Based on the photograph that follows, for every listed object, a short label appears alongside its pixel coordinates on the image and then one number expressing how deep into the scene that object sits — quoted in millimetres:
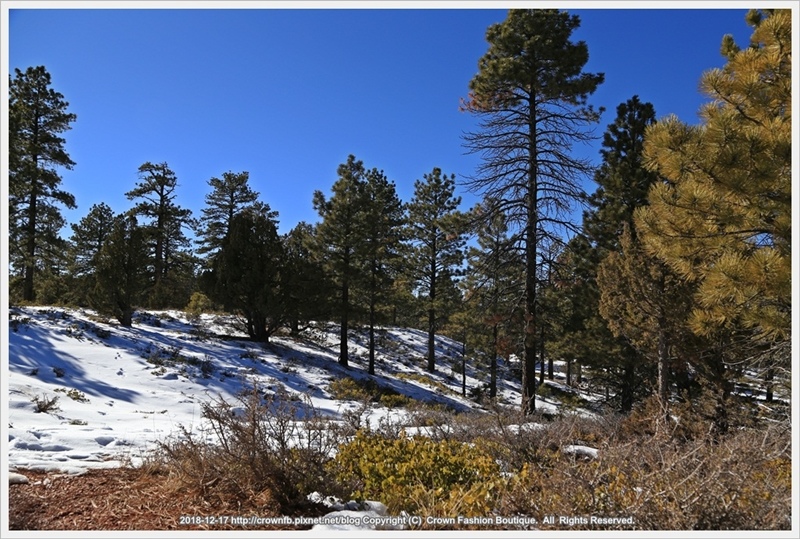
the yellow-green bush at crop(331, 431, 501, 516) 2590
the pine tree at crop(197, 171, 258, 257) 27656
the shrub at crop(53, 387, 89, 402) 8271
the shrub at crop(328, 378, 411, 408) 12844
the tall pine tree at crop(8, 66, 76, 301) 18141
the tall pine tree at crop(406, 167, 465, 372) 23828
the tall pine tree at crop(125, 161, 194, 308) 22883
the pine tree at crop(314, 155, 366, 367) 18469
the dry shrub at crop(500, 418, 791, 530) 2320
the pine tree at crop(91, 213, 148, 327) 15812
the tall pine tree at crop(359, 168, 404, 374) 18688
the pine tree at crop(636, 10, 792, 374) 3771
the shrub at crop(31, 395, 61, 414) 6246
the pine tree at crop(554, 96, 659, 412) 12977
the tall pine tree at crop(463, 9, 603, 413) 9961
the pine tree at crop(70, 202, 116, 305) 27922
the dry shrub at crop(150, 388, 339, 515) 2963
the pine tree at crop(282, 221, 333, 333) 17484
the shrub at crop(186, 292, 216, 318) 21198
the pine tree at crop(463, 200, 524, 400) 10359
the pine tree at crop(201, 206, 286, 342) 17062
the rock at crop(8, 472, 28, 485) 3104
